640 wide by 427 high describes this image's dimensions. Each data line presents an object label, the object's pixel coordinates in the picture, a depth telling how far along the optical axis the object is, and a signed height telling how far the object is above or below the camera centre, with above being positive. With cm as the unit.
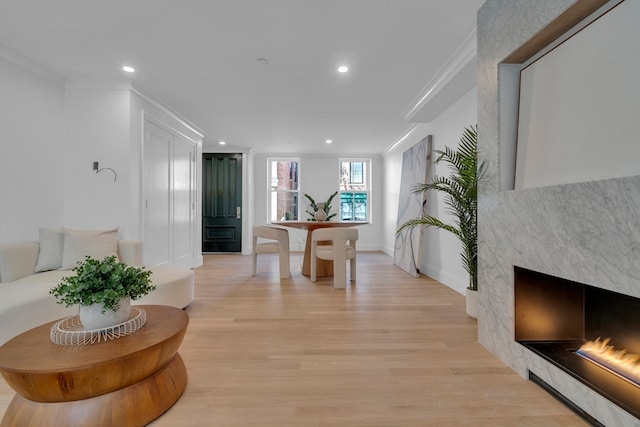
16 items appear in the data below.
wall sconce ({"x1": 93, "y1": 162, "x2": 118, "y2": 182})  331 +38
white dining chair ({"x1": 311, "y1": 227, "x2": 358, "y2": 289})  369 -58
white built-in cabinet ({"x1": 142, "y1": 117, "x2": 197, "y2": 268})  379 +12
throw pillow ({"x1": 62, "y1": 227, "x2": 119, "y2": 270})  281 -42
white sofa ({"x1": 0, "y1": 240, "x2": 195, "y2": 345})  192 -67
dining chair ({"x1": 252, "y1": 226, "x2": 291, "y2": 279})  427 -61
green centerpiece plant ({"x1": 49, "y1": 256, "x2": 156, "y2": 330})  135 -41
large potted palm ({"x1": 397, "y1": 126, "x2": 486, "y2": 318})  247 +3
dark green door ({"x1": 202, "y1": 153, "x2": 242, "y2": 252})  670 +4
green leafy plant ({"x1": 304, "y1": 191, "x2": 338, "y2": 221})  479 -5
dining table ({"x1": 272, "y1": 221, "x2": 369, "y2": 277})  424 -71
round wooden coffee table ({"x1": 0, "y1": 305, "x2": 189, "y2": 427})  114 -72
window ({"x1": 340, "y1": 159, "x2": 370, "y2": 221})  741 +41
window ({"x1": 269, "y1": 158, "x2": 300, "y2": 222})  732 +37
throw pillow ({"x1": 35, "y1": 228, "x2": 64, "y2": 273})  273 -45
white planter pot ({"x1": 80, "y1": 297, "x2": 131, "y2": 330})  138 -54
